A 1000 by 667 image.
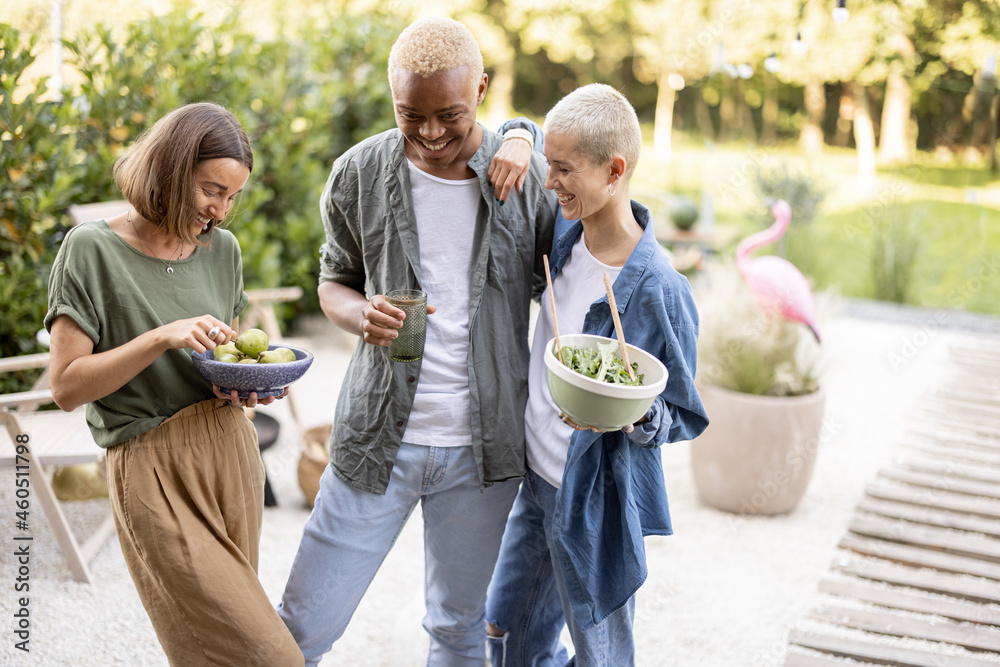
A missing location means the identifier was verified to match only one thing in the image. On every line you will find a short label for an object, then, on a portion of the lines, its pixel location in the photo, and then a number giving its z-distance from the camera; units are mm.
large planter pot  3576
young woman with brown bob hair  1503
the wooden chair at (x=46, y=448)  2719
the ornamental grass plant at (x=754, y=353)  3693
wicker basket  3393
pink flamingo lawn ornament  3818
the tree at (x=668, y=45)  14297
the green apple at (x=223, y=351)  1641
